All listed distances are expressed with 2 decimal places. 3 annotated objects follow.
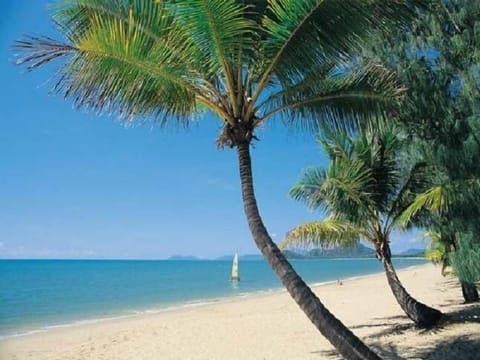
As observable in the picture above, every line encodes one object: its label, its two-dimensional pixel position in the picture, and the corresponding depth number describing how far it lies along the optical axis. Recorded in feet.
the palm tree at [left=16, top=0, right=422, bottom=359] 14.87
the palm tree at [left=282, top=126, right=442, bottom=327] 29.01
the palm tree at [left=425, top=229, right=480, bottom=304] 24.22
